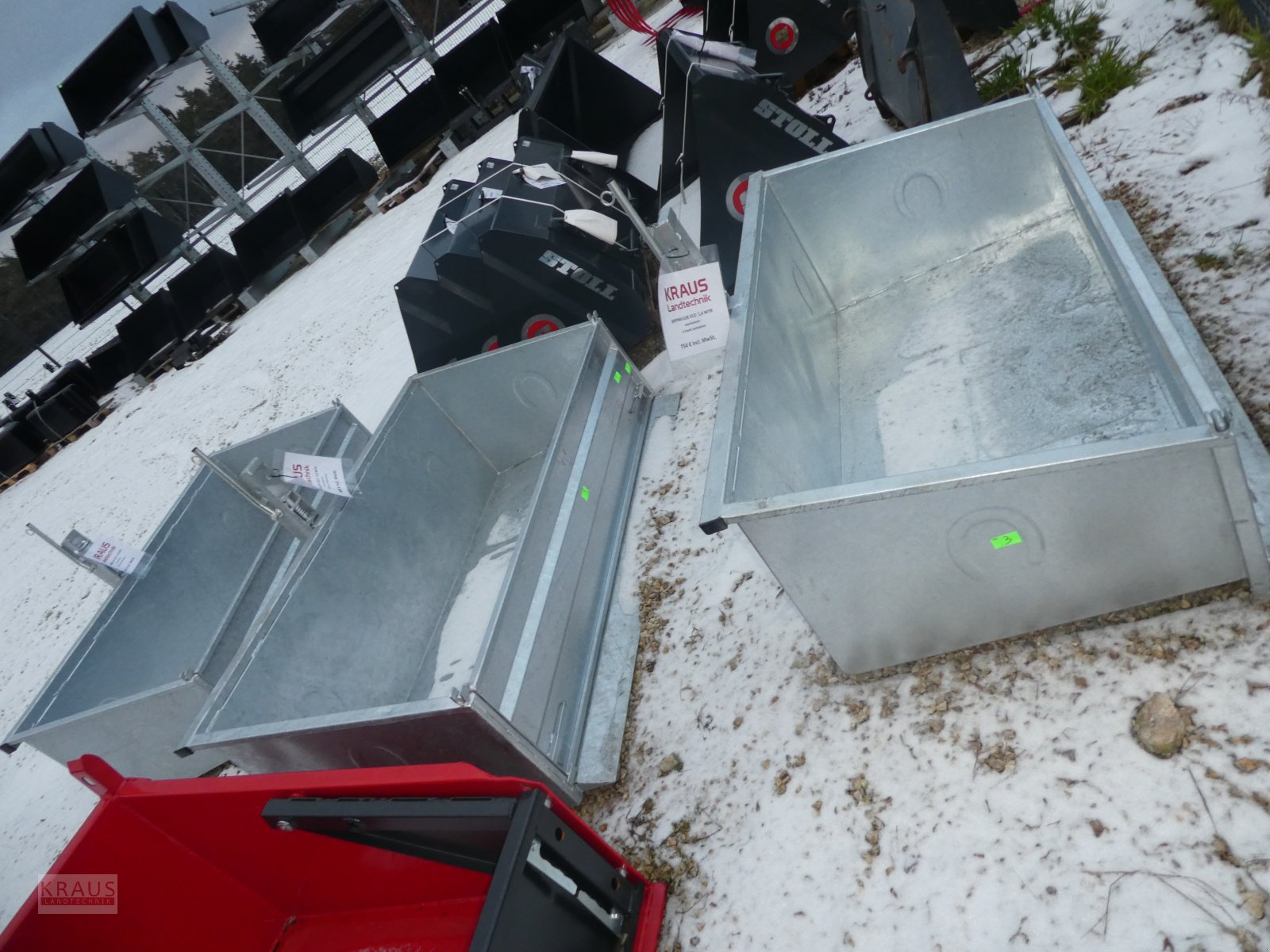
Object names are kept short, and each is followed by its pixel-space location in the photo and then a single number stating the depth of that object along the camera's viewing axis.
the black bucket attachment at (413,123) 8.59
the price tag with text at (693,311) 2.51
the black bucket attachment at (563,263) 3.11
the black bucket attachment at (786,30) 3.93
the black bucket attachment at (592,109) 4.12
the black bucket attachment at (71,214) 8.50
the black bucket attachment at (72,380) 8.62
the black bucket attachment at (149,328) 8.72
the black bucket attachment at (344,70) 8.91
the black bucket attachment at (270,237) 8.77
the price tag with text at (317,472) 2.48
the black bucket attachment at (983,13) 3.63
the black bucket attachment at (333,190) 8.67
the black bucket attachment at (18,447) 8.16
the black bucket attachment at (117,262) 8.93
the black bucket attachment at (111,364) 8.73
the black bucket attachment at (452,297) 3.17
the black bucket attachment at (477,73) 8.49
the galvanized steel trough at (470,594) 1.86
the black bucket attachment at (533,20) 8.21
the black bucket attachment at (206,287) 8.77
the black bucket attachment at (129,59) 7.62
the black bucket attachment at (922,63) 2.79
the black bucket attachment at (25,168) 8.44
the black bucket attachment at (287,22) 8.34
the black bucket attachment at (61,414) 8.25
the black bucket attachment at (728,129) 2.90
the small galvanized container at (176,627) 2.43
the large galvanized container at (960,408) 1.32
